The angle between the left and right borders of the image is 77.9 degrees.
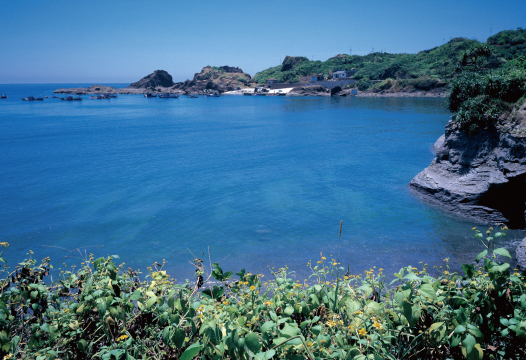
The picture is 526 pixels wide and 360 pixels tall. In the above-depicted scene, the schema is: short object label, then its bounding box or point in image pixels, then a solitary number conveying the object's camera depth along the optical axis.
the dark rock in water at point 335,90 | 118.69
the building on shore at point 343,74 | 130.50
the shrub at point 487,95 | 15.80
